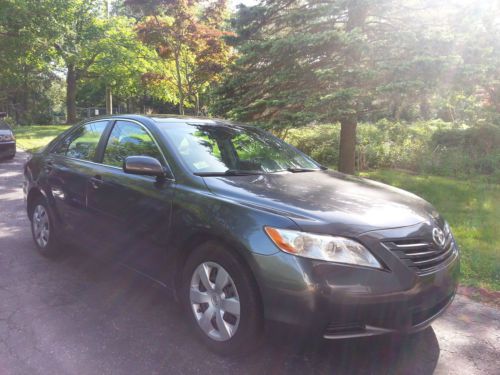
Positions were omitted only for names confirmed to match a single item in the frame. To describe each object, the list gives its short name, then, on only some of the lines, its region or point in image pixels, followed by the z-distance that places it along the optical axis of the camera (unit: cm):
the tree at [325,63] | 684
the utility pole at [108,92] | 2427
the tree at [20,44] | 1642
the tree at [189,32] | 1098
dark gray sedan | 234
